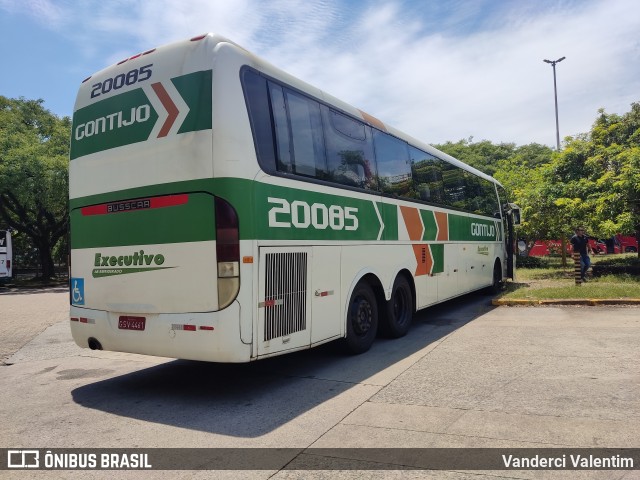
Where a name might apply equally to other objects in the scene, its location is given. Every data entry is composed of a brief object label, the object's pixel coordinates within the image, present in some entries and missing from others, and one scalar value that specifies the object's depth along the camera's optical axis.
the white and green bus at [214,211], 4.98
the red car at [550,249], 26.43
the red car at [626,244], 37.06
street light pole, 38.22
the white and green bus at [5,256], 23.98
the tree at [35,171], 22.89
